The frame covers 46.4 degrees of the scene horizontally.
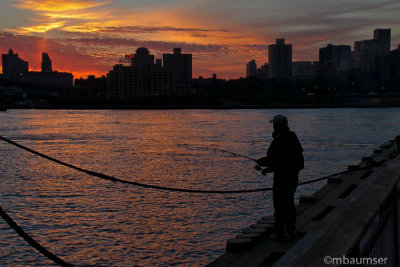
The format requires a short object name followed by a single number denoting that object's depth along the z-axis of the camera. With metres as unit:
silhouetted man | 7.18
